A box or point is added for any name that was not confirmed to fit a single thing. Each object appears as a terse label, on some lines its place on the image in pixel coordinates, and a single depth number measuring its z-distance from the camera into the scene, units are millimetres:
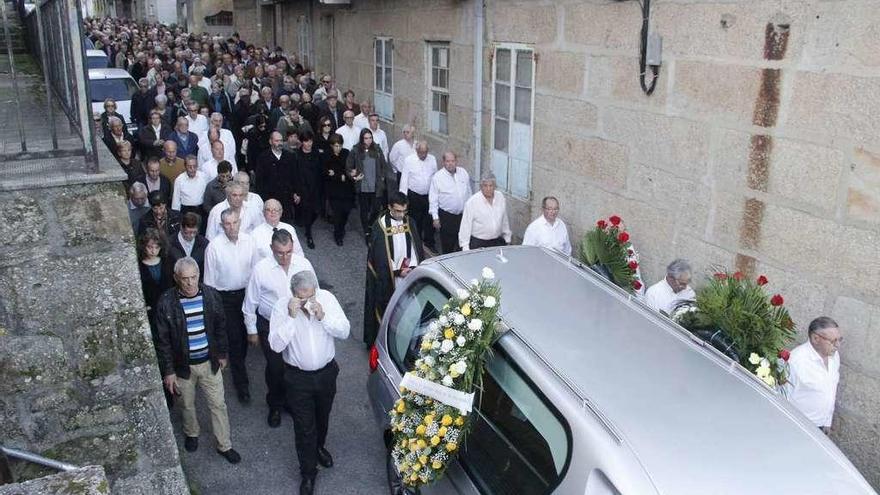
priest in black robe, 7465
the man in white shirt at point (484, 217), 8570
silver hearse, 3299
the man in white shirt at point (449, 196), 9523
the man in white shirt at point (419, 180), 10258
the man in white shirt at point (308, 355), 5488
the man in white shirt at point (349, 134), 11919
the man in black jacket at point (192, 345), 5711
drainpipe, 10164
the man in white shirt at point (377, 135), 11609
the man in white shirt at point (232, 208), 7633
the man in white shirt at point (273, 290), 6328
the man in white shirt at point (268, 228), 7098
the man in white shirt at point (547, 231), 7816
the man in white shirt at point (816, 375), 5266
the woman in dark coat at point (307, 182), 10594
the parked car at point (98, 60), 17719
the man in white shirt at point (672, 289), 6262
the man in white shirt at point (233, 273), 6809
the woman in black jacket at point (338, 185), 10672
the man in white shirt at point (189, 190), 9047
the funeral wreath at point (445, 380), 4223
